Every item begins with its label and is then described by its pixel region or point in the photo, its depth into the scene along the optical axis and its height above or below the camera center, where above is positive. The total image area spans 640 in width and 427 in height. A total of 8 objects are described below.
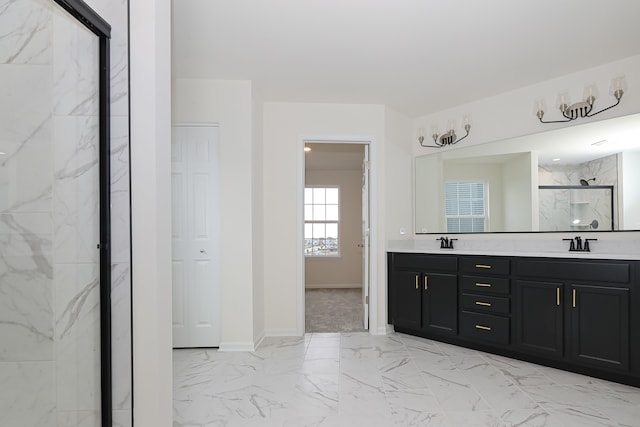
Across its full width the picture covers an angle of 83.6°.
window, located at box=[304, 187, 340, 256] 7.23 -0.13
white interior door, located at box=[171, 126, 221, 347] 3.33 -0.19
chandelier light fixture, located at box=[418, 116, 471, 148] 3.83 +0.88
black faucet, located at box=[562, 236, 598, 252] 2.95 -0.27
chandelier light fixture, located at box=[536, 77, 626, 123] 2.81 +0.94
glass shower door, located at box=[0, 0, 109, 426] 0.97 +0.00
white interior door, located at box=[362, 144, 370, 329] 3.96 -0.23
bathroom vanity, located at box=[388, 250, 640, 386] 2.52 -0.77
